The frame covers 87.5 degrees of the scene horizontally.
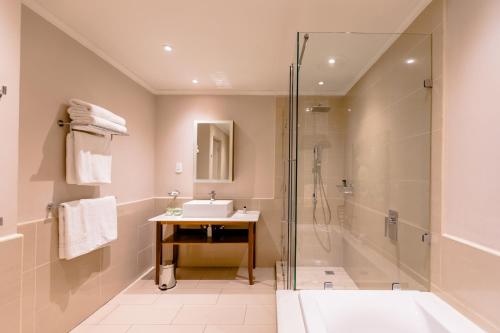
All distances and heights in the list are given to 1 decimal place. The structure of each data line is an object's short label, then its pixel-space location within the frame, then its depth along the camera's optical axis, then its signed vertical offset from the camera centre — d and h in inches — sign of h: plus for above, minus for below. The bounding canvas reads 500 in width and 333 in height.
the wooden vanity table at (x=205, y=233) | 107.8 -31.4
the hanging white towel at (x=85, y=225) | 71.4 -17.8
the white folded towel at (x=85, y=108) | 75.4 +17.0
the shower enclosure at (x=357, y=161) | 66.3 +2.2
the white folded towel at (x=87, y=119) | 74.9 +13.5
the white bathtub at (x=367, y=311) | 49.5 -28.4
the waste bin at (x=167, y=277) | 107.9 -46.3
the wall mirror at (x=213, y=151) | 130.2 +8.2
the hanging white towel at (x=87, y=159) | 74.1 +2.0
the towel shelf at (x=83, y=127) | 74.6 +11.4
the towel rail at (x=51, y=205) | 70.1 -10.9
